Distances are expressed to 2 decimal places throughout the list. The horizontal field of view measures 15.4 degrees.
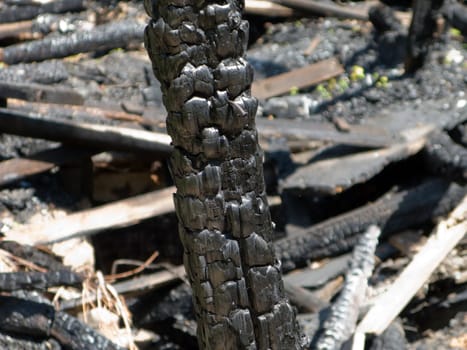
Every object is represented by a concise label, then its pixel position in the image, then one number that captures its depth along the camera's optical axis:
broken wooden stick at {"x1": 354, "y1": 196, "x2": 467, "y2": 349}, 7.52
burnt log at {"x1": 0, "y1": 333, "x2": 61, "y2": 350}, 6.73
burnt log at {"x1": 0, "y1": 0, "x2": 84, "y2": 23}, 10.69
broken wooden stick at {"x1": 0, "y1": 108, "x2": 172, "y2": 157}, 8.41
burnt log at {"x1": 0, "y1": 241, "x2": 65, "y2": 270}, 7.47
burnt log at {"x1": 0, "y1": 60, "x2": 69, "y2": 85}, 9.70
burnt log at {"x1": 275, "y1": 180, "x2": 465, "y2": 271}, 9.02
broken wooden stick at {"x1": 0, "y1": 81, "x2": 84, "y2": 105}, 8.50
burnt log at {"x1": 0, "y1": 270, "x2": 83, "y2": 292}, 6.66
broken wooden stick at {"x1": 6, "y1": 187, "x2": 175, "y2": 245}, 7.86
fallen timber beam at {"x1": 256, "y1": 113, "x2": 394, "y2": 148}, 9.22
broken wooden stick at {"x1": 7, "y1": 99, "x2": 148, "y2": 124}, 8.73
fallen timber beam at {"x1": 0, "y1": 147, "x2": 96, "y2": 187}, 8.50
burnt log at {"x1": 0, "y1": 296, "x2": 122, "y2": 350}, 6.66
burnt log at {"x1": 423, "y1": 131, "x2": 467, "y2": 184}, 9.16
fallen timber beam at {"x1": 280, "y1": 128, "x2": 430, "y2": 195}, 8.92
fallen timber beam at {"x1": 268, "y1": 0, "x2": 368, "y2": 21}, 12.12
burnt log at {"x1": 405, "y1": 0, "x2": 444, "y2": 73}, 11.08
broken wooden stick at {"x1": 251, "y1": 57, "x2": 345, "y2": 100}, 10.88
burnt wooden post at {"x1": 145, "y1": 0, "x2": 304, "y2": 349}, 4.72
